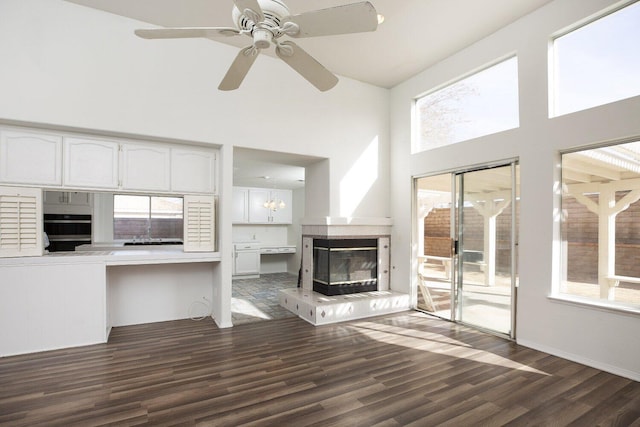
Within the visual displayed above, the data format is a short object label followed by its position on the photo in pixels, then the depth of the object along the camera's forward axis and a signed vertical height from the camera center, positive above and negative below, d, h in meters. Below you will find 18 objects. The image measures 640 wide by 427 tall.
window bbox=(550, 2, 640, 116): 2.99 +1.48
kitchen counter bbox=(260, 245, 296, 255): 8.17 -0.92
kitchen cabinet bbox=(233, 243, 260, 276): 7.70 -1.11
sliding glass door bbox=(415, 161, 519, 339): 3.91 -0.42
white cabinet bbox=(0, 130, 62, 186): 3.32 +0.55
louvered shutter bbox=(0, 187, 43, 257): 3.27 -0.11
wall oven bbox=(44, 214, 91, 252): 3.84 -0.23
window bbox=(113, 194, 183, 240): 4.20 -0.09
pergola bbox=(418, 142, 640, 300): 3.00 +0.28
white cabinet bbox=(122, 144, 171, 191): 3.88 +0.53
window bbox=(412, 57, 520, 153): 3.96 +1.42
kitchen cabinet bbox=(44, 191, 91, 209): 3.71 +0.15
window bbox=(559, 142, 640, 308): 2.98 -0.09
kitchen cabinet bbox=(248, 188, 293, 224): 8.62 +0.14
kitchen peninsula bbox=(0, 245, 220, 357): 3.23 -0.91
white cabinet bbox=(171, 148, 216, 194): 4.14 +0.53
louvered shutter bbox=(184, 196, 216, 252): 4.15 -0.15
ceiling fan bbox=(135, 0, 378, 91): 1.79 +1.09
